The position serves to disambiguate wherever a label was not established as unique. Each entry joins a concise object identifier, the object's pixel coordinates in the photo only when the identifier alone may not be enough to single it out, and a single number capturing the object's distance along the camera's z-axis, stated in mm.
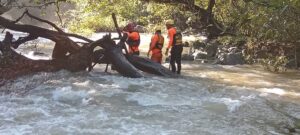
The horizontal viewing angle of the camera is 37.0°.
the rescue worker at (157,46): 13844
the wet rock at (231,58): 18172
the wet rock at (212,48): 20547
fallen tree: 12383
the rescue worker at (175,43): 13633
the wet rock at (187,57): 19703
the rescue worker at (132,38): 14336
